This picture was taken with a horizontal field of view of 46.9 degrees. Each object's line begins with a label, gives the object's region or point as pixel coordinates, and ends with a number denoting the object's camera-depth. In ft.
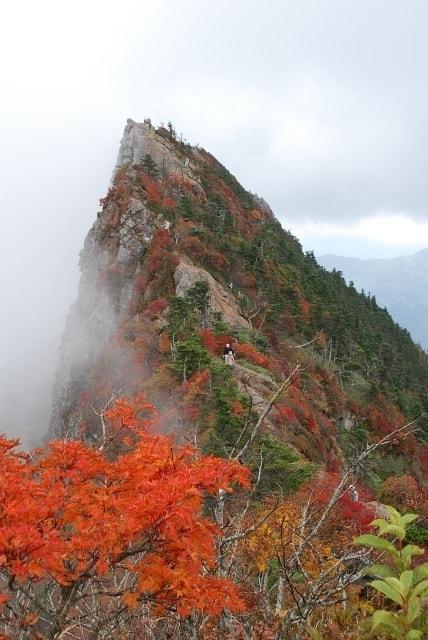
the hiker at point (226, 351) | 99.45
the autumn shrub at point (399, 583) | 12.21
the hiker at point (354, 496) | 63.80
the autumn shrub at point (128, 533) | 15.12
